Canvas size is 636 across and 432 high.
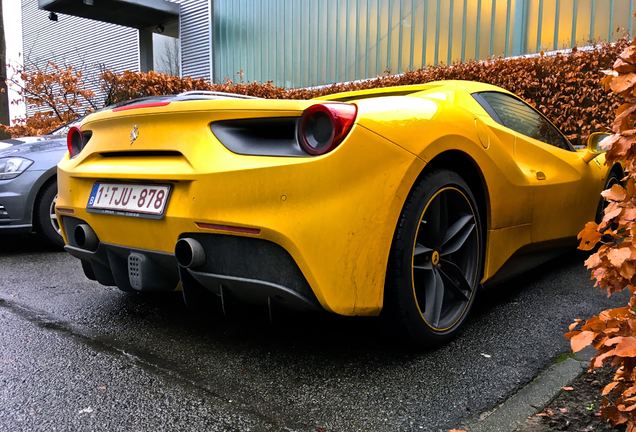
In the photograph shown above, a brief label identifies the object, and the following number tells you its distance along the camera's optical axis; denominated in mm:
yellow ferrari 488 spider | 1965
